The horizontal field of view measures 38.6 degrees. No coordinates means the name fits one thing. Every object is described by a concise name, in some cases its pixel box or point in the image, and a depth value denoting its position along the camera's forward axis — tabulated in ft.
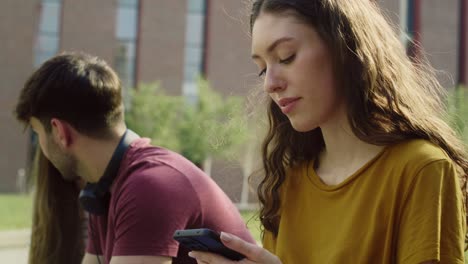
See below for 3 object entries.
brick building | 87.25
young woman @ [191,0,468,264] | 4.12
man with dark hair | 6.53
